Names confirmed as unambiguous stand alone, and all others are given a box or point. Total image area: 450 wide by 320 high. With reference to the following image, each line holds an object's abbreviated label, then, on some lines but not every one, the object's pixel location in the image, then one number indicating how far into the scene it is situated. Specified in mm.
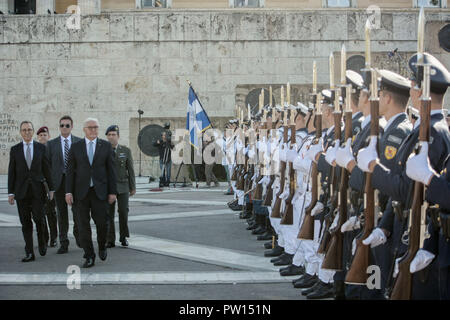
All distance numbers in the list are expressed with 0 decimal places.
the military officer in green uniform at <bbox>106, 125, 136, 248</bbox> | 9602
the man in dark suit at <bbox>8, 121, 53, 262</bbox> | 8555
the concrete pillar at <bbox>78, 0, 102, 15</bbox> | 24391
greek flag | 17891
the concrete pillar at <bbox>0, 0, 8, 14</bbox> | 25312
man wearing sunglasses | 9334
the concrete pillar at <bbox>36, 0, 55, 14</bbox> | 25078
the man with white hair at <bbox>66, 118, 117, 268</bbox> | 8148
